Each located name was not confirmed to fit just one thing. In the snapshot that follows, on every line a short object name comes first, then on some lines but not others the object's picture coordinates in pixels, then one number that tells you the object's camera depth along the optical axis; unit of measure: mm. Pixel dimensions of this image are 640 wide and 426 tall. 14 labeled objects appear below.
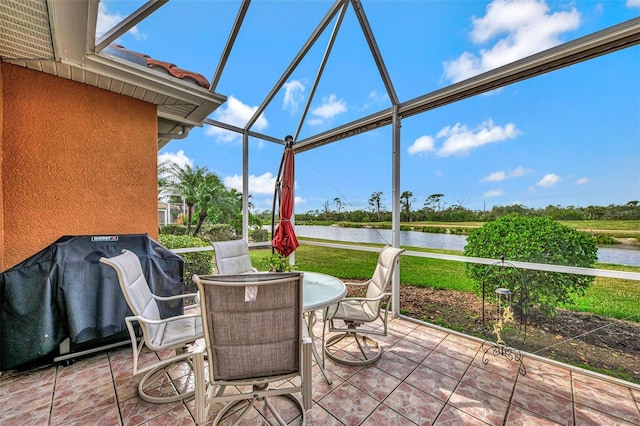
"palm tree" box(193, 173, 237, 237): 5691
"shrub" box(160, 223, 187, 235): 4492
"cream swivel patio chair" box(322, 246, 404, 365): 2588
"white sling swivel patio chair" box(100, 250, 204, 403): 1912
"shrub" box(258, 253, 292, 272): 2870
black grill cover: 2332
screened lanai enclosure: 2359
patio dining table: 2091
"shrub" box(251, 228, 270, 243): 5298
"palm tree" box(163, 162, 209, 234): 5320
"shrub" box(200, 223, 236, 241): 5215
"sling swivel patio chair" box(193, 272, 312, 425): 1425
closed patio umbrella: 3541
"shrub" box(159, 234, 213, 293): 4391
